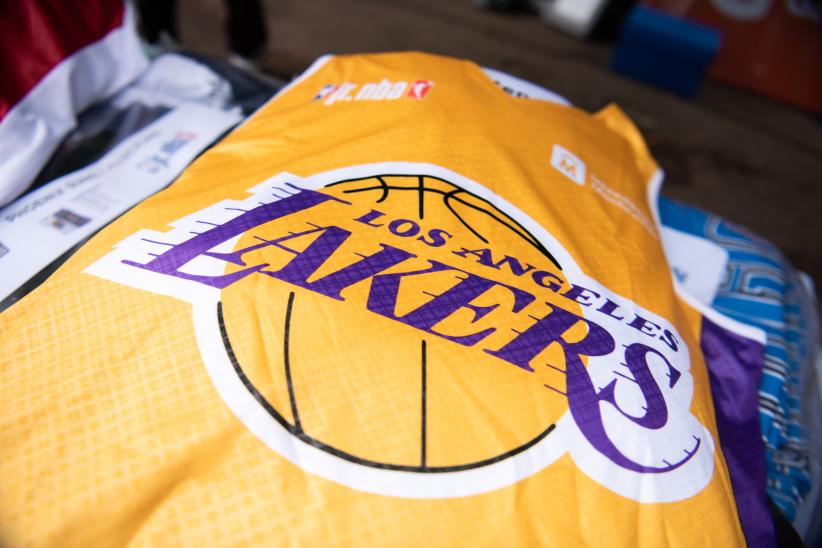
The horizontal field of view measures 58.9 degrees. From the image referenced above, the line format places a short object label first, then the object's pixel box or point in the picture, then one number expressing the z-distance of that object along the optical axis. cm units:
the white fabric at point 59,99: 36
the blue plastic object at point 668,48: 88
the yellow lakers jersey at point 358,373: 24
